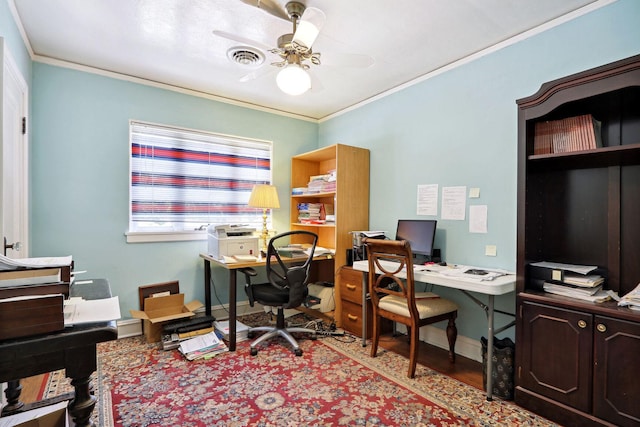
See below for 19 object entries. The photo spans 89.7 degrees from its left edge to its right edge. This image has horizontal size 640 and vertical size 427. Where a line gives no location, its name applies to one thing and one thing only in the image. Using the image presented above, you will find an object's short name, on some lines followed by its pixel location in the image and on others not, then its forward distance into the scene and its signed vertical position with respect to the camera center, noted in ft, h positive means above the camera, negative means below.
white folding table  6.46 -1.54
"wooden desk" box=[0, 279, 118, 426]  2.85 -1.35
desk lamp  11.02 +0.53
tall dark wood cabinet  5.24 -0.62
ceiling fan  5.86 +3.26
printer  9.73 -0.88
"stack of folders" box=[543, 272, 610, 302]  5.76 -1.38
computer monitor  8.93 -0.63
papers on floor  8.47 -3.66
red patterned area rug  5.96 -3.83
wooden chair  7.32 -2.22
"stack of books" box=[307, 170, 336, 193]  11.34 +1.06
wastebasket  6.55 -3.26
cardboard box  9.32 -3.04
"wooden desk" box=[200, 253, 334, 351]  8.89 -2.23
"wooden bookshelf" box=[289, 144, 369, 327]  10.75 +0.62
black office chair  8.84 -2.27
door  6.62 +1.13
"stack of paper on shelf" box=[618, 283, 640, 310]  5.21 -1.43
